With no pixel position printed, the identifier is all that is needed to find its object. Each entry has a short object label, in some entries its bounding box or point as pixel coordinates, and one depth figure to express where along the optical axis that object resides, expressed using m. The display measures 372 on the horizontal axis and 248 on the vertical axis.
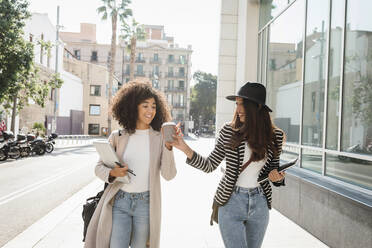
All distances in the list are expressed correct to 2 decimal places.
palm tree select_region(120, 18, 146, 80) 33.34
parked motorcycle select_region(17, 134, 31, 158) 15.80
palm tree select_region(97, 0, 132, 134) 30.92
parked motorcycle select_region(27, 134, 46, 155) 17.14
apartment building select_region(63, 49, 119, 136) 44.94
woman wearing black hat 2.46
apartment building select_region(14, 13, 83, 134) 28.80
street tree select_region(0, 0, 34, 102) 15.05
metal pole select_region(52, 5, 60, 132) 30.66
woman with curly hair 2.56
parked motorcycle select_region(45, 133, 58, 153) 18.94
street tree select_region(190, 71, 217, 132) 74.50
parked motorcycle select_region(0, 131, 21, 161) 14.84
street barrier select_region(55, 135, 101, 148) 25.29
